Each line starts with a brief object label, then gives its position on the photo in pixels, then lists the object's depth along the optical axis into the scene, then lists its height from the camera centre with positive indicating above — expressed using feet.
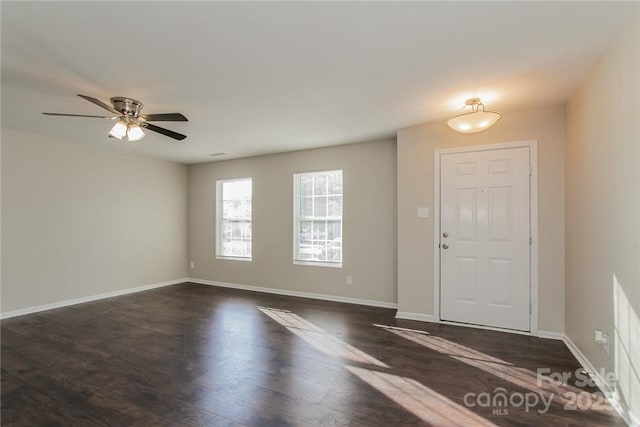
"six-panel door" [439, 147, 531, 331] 11.32 -0.76
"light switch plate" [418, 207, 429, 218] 12.79 +0.24
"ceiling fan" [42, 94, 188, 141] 9.39 +2.98
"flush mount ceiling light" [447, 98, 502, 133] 9.77 +3.21
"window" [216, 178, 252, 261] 19.62 -0.14
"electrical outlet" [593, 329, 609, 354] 7.36 -2.93
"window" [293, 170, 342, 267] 16.57 -0.05
